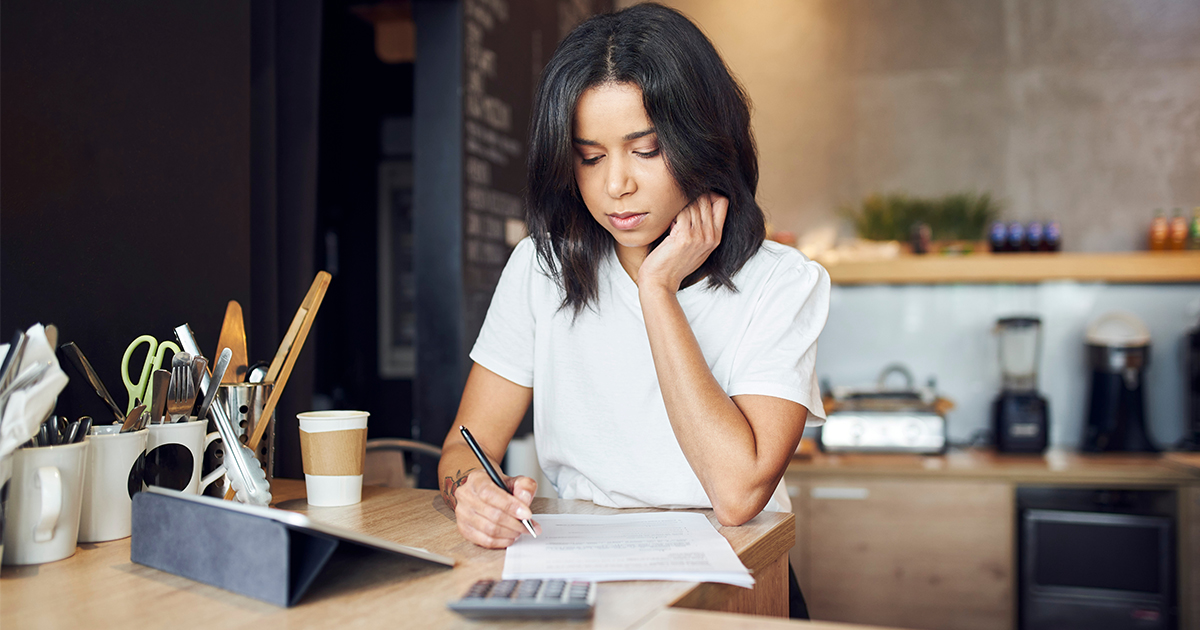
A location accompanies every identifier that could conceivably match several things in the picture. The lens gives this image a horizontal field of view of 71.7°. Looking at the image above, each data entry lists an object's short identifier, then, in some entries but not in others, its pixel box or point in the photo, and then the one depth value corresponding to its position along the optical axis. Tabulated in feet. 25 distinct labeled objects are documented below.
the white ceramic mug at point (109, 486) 3.15
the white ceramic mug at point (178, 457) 3.36
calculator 2.27
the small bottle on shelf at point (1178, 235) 10.13
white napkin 2.67
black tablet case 2.45
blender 10.05
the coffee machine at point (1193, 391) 9.75
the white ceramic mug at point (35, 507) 2.81
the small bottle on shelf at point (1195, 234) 10.07
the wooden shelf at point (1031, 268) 9.83
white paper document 2.63
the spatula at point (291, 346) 3.72
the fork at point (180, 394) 3.45
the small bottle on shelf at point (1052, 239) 10.34
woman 3.77
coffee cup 3.69
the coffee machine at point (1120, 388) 9.94
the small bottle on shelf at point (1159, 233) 10.22
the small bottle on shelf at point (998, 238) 10.43
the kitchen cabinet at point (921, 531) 8.96
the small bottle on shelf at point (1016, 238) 10.41
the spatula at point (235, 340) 3.80
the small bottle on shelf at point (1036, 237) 10.37
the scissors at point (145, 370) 3.49
